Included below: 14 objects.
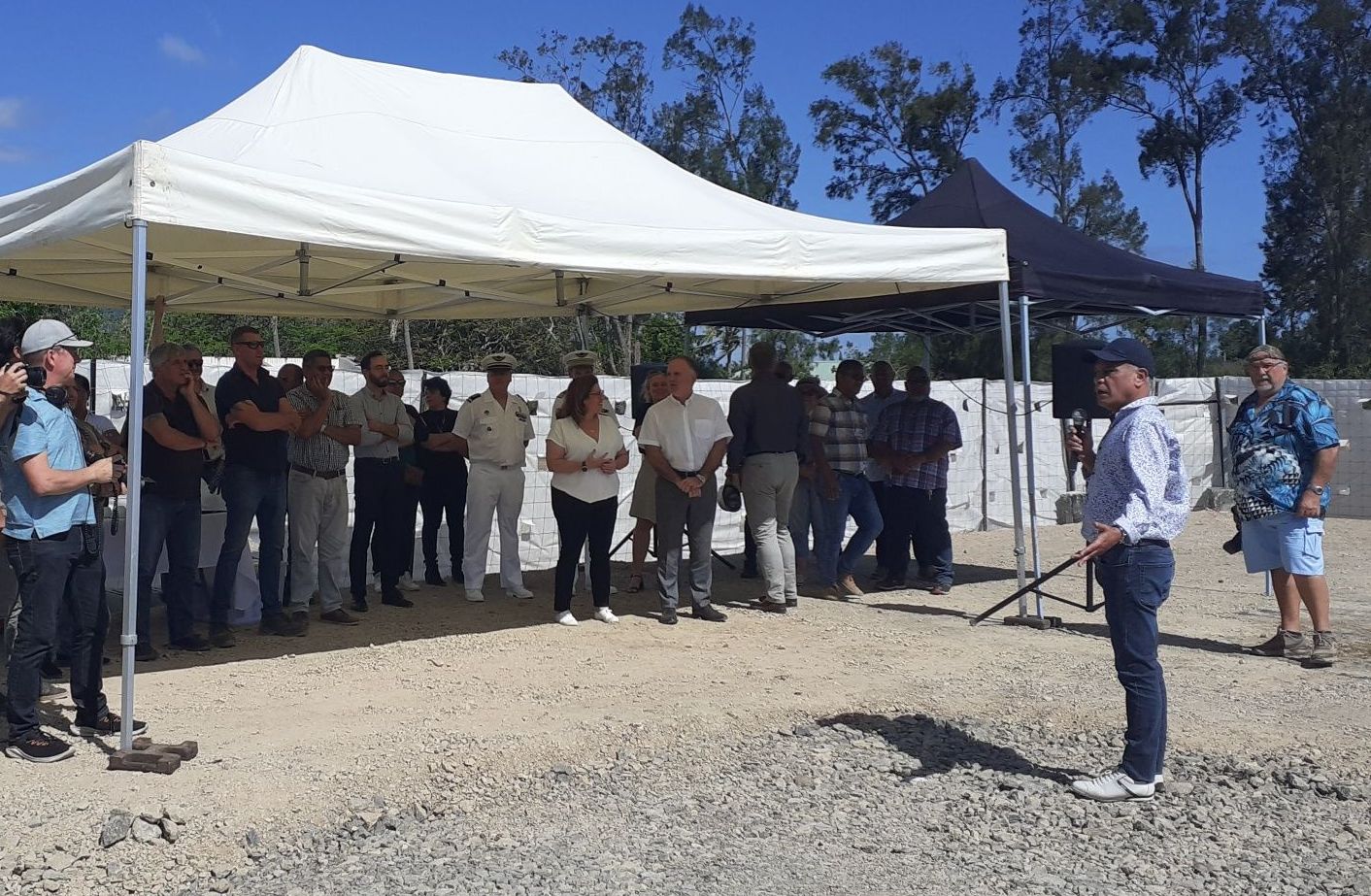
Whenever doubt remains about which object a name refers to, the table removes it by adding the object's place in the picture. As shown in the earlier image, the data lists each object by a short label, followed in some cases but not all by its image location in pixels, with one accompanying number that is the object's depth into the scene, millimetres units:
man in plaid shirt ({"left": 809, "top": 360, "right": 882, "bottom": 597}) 9375
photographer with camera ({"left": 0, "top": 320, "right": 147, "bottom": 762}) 4719
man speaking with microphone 4555
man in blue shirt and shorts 6965
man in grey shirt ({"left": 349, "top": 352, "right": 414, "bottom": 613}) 8423
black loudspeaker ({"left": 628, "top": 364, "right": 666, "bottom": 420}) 9977
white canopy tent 5266
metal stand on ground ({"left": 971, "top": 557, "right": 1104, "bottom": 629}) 8017
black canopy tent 8469
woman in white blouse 7914
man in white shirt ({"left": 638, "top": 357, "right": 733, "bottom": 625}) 8078
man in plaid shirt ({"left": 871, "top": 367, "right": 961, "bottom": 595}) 9625
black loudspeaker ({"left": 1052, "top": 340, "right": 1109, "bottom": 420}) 8711
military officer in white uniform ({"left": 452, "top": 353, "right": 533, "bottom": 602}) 8812
